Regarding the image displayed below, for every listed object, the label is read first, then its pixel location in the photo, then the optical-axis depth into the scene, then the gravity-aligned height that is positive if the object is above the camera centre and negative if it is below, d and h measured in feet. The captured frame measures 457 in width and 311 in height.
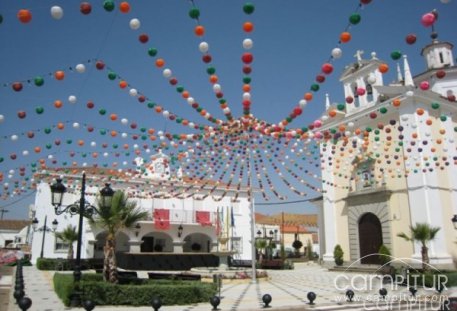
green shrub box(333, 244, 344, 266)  84.07 -2.74
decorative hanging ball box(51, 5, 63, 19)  19.42 +11.58
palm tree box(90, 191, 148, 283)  41.14 +2.61
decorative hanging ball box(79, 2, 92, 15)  19.62 +11.88
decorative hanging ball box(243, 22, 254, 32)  20.67 +11.49
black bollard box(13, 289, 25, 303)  33.06 -4.35
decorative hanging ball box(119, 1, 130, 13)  19.75 +11.98
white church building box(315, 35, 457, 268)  68.69 +10.95
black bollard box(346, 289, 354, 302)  38.60 -5.13
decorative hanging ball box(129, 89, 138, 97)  29.78 +11.59
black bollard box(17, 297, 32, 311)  27.23 -4.20
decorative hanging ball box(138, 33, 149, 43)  21.91 +11.54
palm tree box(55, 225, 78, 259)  88.17 +1.85
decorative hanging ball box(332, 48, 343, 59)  22.35 +10.93
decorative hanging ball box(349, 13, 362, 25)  19.52 +11.27
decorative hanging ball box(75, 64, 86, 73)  25.49 +11.47
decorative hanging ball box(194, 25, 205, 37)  21.17 +11.57
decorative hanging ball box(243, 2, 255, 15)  19.69 +11.88
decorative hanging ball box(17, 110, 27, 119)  27.53 +9.07
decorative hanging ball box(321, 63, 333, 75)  23.35 +10.48
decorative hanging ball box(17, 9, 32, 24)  19.04 +11.16
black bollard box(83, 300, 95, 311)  27.63 -4.42
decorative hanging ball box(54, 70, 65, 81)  25.03 +10.80
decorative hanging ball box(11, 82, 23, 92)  24.06 +9.67
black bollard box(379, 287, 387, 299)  38.50 -4.92
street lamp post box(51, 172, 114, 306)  35.35 +4.08
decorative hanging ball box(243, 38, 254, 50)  22.25 +11.40
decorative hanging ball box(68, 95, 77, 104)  28.89 +10.71
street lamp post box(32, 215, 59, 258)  83.25 +3.56
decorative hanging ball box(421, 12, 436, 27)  19.17 +11.02
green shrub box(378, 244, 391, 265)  73.36 -2.23
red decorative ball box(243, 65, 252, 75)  24.58 +10.99
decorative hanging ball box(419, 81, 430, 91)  26.76 +10.78
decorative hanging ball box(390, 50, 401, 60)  22.13 +10.67
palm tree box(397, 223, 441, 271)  59.92 +1.11
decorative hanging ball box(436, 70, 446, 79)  23.99 +10.39
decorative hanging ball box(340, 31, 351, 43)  20.89 +11.06
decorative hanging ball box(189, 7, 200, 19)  20.38 +12.07
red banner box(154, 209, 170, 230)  105.50 +6.48
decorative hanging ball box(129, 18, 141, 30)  21.31 +12.04
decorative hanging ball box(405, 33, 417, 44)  20.20 +10.58
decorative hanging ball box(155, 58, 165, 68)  24.77 +11.45
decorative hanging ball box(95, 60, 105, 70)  26.23 +11.98
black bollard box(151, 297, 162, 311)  29.50 -4.63
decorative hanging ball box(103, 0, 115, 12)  19.29 +11.86
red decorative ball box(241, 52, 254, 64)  23.02 +10.98
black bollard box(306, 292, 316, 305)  37.42 -5.24
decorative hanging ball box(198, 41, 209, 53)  22.82 +11.53
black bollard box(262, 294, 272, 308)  35.58 -5.23
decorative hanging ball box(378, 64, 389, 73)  24.66 +11.07
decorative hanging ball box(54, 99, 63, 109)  27.76 +9.91
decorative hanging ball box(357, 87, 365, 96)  30.63 +11.99
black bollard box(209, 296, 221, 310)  33.76 -5.07
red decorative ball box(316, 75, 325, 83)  24.29 +10.27
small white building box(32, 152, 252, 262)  96.02 +5.01
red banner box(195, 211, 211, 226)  111.04 +7.10
